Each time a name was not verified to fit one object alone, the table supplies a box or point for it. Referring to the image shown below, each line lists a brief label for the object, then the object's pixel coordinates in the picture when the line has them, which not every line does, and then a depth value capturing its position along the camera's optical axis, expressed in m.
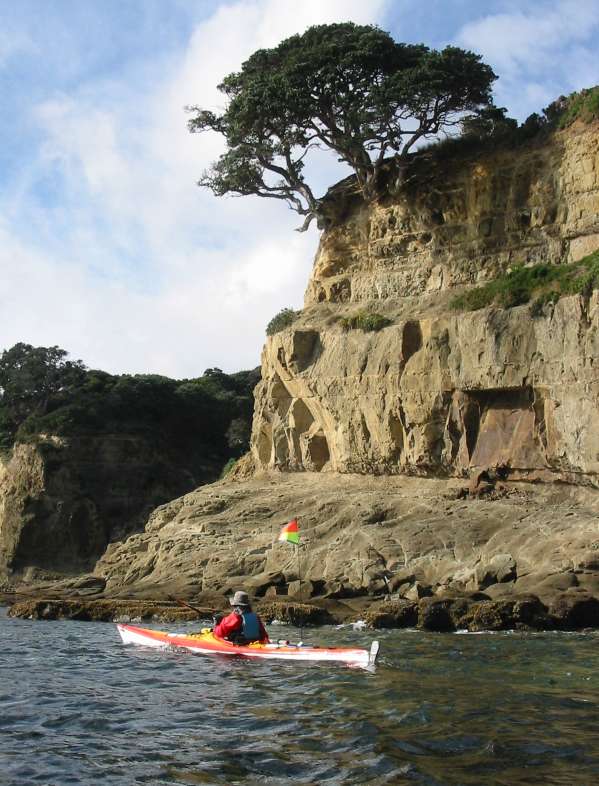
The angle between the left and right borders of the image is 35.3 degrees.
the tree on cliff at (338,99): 36.06
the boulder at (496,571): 24.48
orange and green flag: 22.55
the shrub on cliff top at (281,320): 40.69
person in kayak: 18.41
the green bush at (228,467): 49.29
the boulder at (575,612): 21.14
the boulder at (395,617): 22.62
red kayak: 16.56
